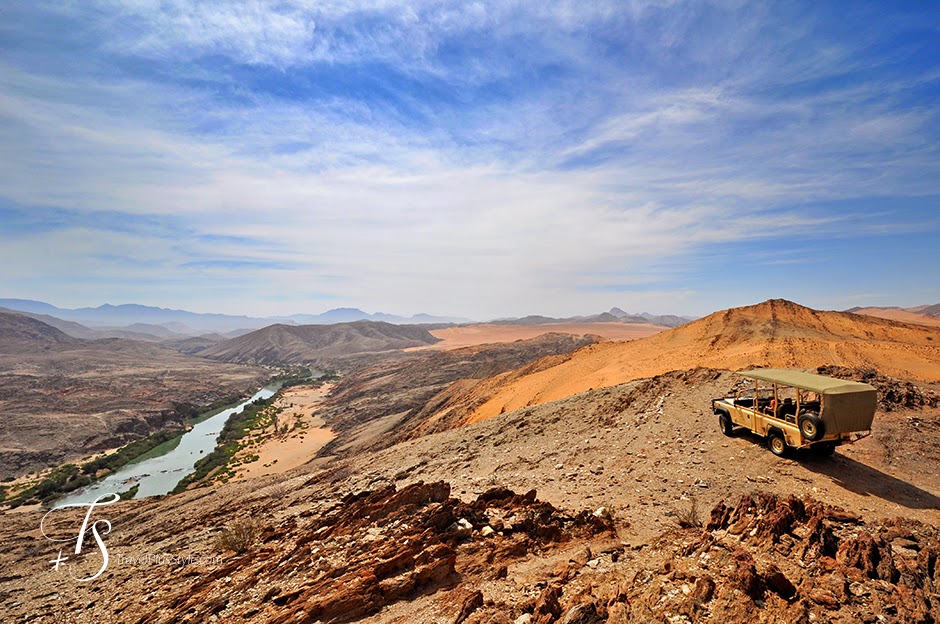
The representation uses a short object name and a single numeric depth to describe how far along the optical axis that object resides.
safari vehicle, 9.05
